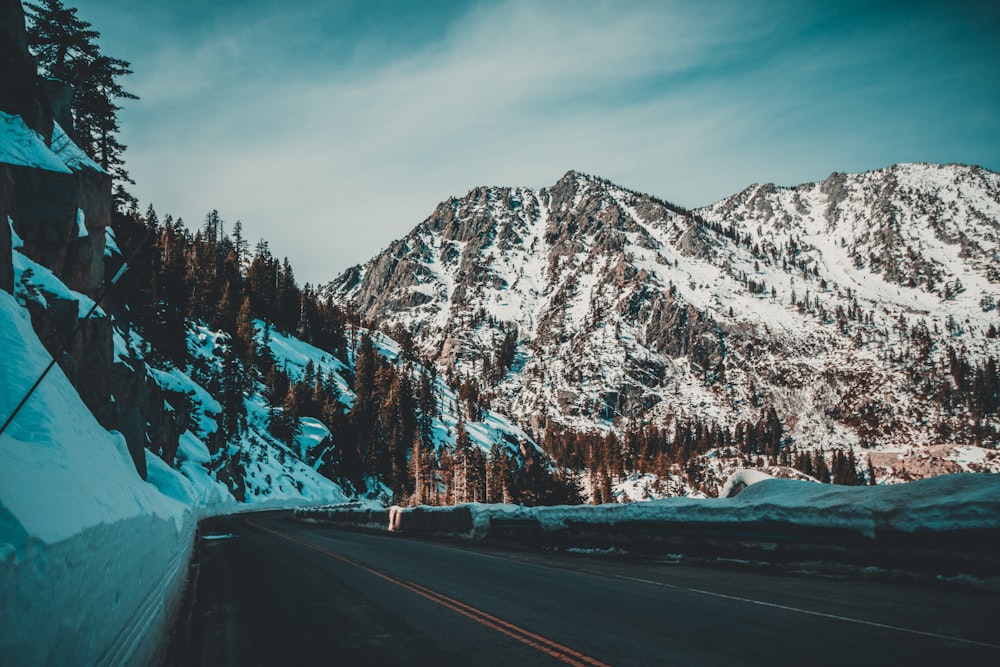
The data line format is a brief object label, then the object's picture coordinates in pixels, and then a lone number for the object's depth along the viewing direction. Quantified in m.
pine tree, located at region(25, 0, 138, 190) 35.97
